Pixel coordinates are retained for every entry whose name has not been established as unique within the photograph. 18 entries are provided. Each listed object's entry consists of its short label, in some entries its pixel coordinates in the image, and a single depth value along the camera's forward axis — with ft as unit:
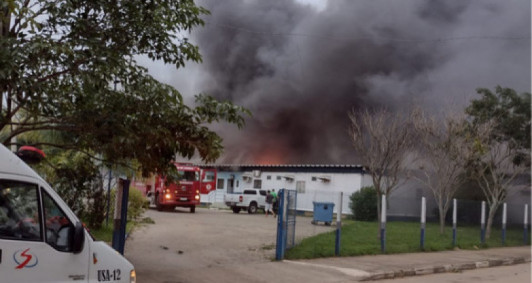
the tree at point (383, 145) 57.00
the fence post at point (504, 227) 68.22
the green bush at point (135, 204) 63.22
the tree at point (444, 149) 65.31
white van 13.74
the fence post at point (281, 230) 40.71
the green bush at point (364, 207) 85.25
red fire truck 93.35
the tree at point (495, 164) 70.77
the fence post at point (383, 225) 48.37
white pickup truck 105.81
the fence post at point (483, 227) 65.00
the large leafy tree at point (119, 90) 26.00
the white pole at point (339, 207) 45.73
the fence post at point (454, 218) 60.15
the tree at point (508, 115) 75.77
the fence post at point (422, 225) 54.83
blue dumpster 60.54
